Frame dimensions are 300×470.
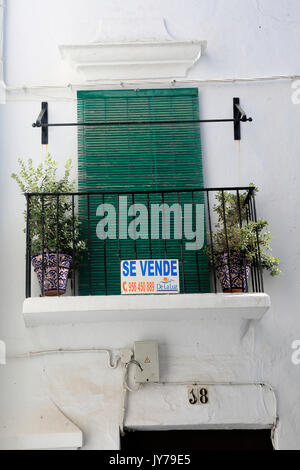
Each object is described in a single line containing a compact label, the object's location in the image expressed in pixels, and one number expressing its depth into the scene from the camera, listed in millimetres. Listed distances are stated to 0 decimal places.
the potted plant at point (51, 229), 5598
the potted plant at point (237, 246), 5648
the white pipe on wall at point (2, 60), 6648
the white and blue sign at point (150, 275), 5371
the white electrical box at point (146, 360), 5547
